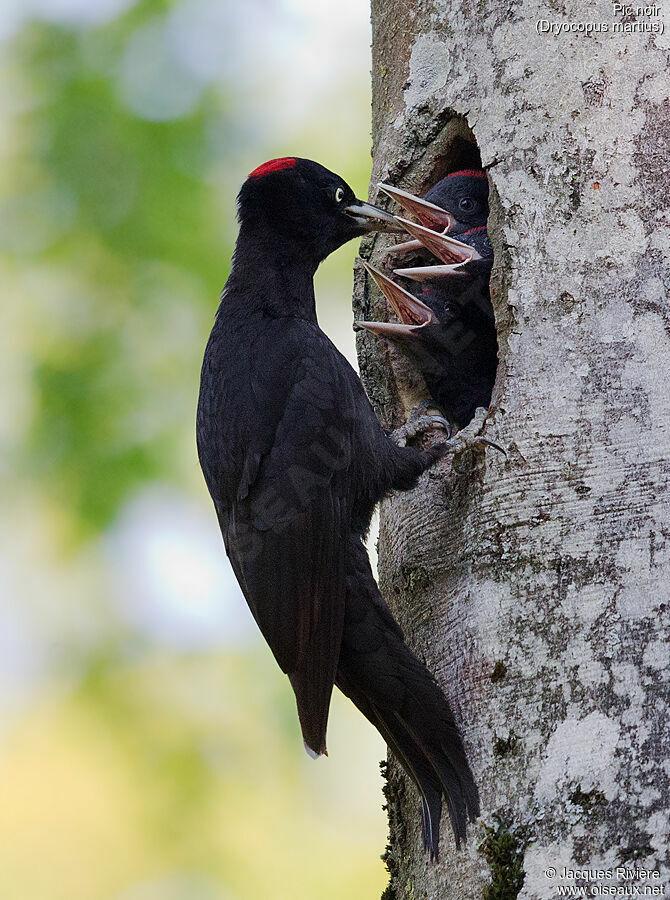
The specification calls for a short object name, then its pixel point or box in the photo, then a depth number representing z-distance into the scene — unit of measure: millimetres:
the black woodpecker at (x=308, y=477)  5461
